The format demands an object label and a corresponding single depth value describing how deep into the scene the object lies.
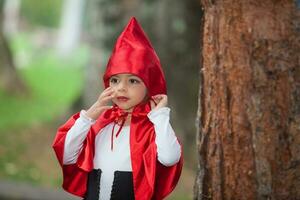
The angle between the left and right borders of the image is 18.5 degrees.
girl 4.79
